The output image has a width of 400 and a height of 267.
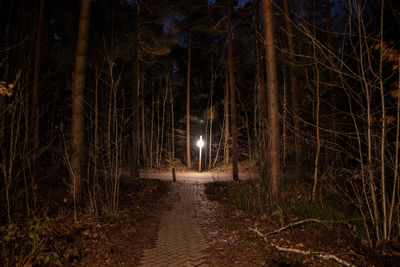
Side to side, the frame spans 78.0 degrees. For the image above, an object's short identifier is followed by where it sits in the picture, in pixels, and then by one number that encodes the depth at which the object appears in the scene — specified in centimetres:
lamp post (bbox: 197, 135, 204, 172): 2079
